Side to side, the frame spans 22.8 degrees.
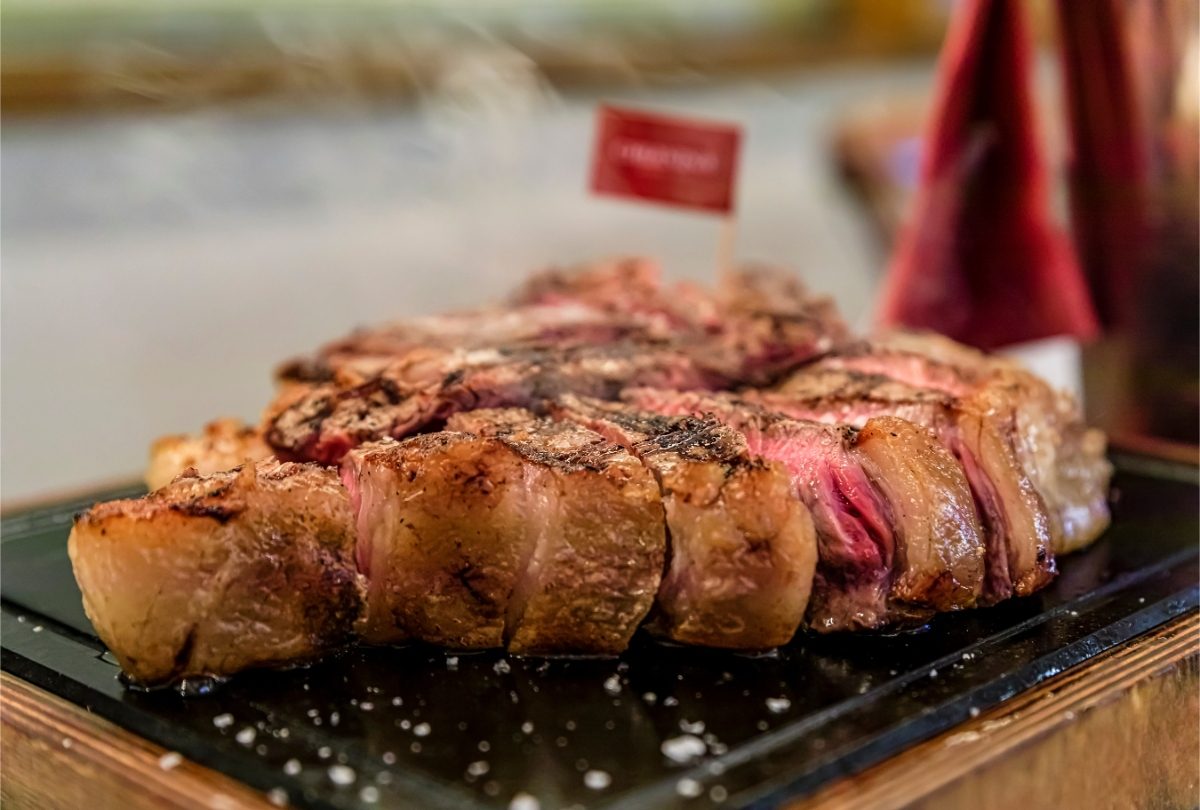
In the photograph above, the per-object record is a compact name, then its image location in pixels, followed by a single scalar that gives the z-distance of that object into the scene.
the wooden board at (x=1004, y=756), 0.53
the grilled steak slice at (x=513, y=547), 0.56
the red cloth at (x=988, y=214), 0.71
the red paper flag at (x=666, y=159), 0.71
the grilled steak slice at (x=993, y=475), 0.58
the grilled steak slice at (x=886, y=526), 0.57
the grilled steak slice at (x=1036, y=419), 0.60
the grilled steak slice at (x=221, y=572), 0.55
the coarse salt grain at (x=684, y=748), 0.53
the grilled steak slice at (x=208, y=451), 0.61
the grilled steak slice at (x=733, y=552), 0.56
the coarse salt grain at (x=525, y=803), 0.52
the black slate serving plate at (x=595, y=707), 0.52
